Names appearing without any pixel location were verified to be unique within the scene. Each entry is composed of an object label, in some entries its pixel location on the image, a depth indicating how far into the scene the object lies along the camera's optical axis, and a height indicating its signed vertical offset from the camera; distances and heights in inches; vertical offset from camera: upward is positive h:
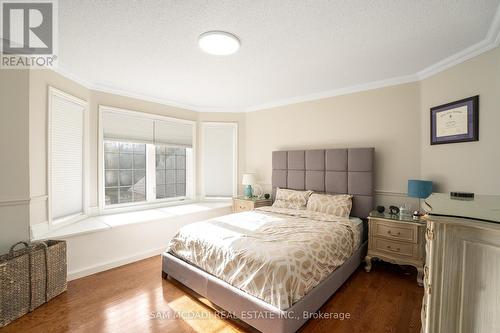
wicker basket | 73.9 -41.8
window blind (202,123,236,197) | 185.3 +4.2
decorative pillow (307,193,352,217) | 119.4 -22.0
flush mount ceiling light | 77.9 +45.5
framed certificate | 89.5 +19.3
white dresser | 39.0 -20.9
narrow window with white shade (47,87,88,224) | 106.1 +3.3
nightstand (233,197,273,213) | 156.3 -28.4
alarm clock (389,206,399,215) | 113.0 -23.1
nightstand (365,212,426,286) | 97.5 -35.1
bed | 66.2 -32.8
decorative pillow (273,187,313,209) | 137.6 -22.2
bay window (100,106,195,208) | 139.7 +3.9
